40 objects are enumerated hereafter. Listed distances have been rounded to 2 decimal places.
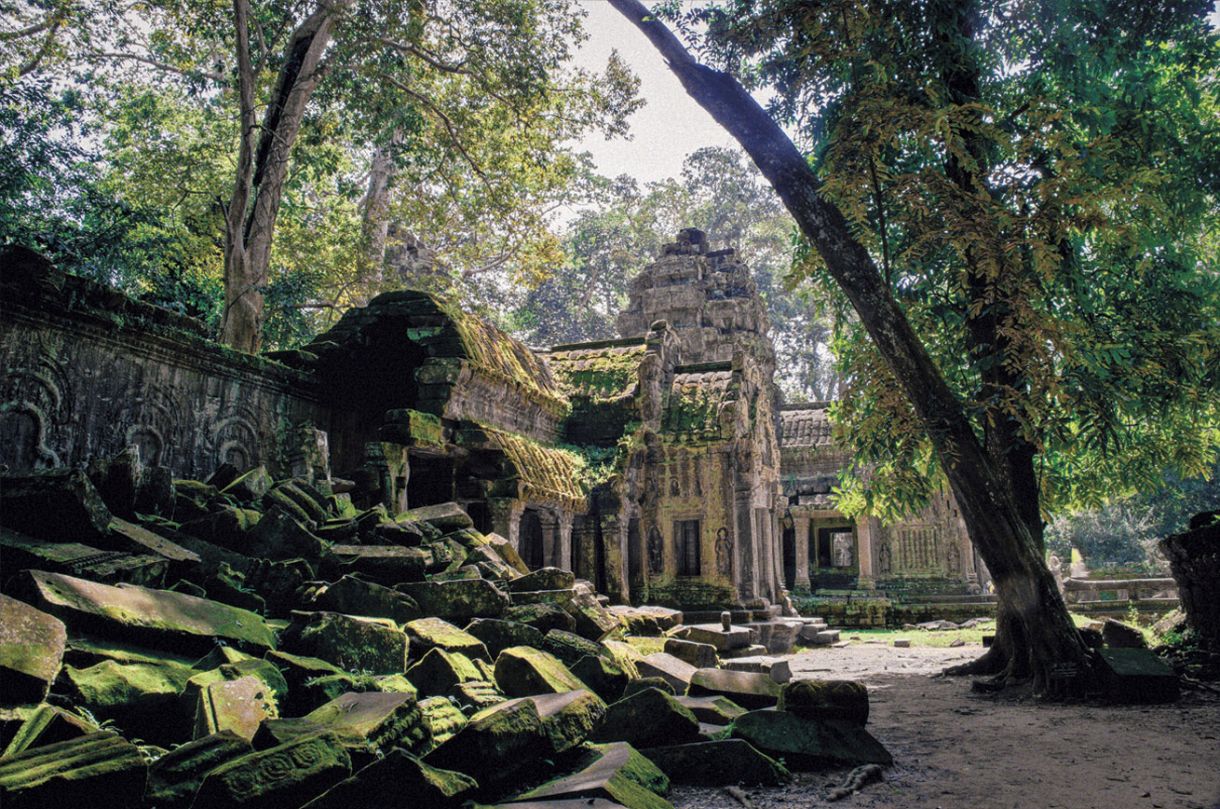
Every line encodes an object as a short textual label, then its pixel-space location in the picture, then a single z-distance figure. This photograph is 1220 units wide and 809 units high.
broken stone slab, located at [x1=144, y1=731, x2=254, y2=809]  2.61
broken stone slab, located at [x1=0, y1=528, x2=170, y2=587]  3.76
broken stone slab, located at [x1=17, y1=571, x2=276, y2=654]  3.40
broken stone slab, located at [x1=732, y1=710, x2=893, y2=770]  4.34
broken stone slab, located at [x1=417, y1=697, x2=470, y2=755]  3.47
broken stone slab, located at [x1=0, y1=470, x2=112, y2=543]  4.11
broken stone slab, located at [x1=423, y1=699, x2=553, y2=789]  3.25
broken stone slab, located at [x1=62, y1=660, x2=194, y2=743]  3.07
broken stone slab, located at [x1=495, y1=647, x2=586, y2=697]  4.38
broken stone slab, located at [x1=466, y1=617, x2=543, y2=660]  4.98
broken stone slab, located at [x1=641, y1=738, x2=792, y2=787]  4.06
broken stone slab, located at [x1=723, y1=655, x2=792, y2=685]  7.62
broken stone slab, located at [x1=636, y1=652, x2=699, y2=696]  5.98
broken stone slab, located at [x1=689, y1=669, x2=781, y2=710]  5.36
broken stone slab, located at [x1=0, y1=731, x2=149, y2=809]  2.34
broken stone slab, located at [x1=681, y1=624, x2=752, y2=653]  9.18
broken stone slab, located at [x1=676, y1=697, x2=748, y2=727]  4.87
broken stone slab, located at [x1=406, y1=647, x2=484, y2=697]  4.12
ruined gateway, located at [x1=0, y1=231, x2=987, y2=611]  6.43
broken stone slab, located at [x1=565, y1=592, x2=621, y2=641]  6.02
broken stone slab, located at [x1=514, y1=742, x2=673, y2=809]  3.10
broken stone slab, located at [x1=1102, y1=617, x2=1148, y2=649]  8.42
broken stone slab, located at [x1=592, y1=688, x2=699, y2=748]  4.26
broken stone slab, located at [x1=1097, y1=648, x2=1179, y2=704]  6.50
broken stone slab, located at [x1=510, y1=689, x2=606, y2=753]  3.69
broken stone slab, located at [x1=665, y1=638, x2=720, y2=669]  7.51
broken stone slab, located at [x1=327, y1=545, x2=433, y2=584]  5.34
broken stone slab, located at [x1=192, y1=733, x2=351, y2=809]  2.51
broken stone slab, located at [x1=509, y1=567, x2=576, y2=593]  6.30
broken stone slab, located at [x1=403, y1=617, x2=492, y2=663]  4.50
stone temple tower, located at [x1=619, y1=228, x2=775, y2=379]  22.78
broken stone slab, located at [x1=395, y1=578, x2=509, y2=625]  5.22
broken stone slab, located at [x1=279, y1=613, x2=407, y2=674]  4.07
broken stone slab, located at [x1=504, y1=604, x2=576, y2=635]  5.55
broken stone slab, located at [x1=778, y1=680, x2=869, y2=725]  4.67
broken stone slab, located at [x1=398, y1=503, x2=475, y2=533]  7.07
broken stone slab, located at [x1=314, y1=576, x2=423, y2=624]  4.79
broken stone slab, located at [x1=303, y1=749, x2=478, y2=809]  2.69
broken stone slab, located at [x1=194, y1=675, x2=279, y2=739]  3.05
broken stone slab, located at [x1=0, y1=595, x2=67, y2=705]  2.79
